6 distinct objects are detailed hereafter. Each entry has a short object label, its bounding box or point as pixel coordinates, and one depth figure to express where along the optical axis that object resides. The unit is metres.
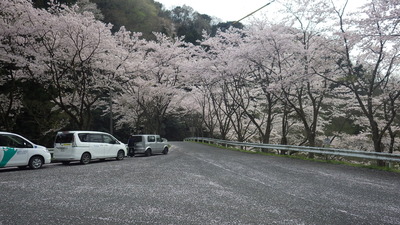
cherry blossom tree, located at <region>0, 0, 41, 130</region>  15.12
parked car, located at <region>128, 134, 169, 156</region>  18.94
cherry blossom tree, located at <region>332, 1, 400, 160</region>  12.54
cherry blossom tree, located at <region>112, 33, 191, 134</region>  27.64
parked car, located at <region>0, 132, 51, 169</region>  10.81
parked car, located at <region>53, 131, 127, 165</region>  13.49
